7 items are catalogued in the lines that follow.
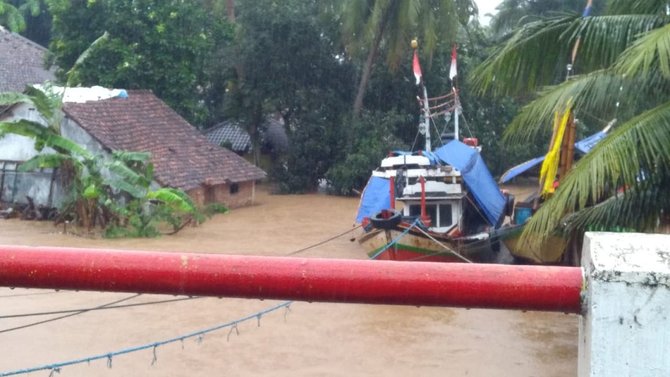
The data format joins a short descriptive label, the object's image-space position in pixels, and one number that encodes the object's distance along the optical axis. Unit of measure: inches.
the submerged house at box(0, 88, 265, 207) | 890.7
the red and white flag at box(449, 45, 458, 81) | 795.5
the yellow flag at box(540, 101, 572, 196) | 460.8
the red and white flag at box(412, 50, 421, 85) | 739.4
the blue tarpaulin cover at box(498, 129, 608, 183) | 754.2
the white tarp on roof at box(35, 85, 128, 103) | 950.4
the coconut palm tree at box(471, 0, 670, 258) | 269.6
